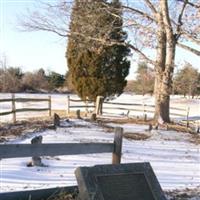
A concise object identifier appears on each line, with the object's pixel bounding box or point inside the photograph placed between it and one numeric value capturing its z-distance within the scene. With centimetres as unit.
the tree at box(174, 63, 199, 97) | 1643
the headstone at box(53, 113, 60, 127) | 1184
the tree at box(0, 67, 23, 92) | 3712
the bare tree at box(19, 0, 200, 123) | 1430
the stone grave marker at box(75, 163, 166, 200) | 353
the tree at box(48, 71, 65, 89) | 4248
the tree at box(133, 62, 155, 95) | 3639
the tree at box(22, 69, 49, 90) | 3981
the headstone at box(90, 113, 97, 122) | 1493
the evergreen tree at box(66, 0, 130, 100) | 1843
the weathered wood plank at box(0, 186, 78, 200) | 377
